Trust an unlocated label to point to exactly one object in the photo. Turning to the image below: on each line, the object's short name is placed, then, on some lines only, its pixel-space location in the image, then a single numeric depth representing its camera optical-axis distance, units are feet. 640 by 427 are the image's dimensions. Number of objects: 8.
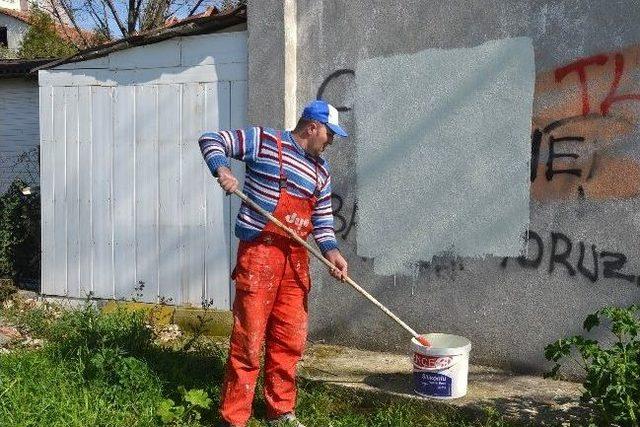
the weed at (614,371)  12.50
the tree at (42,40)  76.79
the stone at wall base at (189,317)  21.24
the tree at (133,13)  80.12
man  14.44
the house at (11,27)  132.57
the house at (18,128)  32.30
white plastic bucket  15.23
